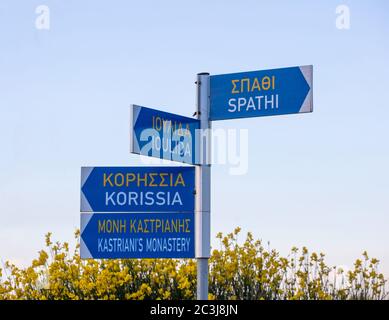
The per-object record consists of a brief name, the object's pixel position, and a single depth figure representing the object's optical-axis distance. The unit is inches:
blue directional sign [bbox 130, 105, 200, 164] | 508.6
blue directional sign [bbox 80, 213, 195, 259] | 523.2
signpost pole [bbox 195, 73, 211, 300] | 522.6
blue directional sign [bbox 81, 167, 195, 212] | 527.2
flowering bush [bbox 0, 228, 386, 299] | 752.3
